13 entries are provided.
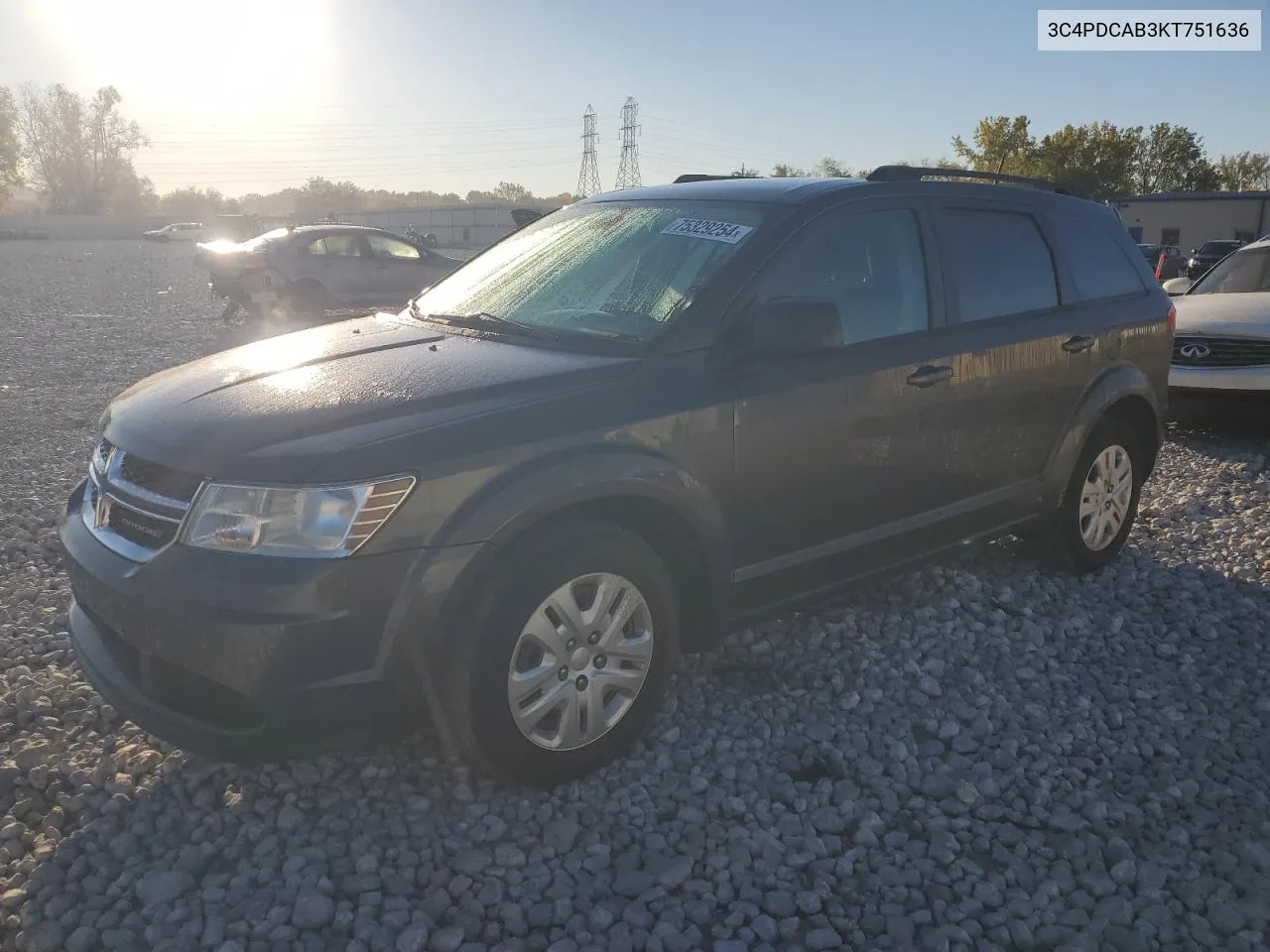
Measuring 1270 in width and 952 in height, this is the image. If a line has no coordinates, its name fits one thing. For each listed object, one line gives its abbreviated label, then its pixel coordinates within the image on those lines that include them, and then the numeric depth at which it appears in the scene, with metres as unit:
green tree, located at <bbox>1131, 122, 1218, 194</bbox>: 65.88
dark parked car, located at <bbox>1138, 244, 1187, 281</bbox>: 18.51
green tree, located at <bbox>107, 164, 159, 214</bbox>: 100.19
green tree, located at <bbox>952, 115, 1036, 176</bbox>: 56.88
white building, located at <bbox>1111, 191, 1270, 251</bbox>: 41.81
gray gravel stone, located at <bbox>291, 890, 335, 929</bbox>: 2.60
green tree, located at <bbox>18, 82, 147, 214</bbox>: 97.06
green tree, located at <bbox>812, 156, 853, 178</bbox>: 48.66
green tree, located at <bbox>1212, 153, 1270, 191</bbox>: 74.01
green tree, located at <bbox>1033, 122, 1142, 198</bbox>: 60.31
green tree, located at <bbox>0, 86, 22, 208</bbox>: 83.31
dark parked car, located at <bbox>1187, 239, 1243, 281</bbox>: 25.57
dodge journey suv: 2.68
